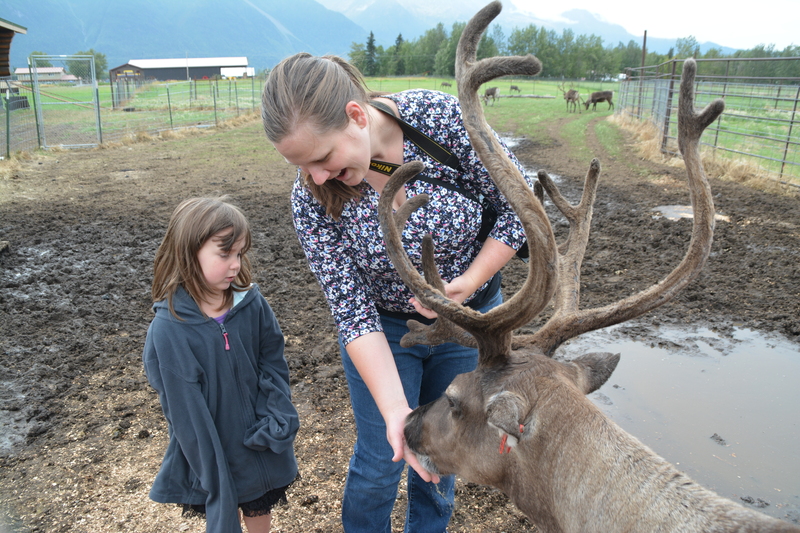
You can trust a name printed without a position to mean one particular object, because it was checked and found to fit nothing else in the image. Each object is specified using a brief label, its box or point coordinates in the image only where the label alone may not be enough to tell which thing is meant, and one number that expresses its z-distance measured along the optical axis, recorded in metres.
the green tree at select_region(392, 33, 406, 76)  89.94
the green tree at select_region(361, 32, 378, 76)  82.56
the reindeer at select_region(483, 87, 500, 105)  36.80
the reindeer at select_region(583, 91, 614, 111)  34.53
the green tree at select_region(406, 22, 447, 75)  91.56
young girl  2.46
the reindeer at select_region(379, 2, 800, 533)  1.76
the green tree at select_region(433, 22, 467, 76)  81.51
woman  2.01
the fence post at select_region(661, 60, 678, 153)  14.98
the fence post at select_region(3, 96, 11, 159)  13.20
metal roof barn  105.75
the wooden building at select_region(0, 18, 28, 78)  19.02
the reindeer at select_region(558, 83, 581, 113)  33.41
